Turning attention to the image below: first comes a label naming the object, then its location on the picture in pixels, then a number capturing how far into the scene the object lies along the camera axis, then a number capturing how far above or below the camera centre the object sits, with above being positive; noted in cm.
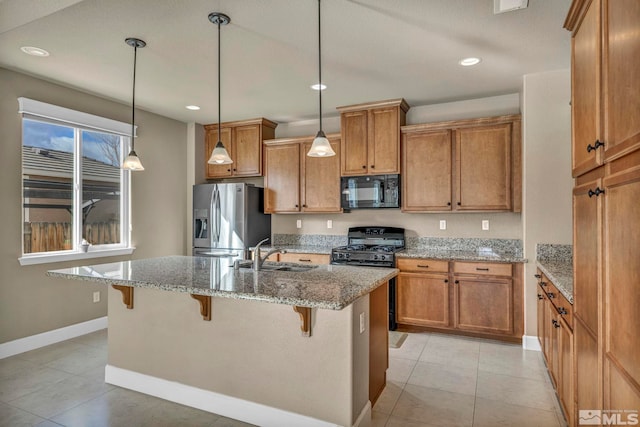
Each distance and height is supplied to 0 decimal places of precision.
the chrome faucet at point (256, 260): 250 -29
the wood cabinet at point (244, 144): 501 +101
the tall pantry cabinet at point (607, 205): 116 +4
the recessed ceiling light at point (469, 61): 310 +132
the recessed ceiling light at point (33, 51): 291 +134
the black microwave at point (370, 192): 426 +30
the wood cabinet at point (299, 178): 461 +50
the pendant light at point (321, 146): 253 +49
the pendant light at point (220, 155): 261 +46
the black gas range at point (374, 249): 404 -38
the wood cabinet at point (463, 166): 381 +55
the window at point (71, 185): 355 +36
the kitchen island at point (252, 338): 203 -77
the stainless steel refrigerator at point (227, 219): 468 -2
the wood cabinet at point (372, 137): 422 +94
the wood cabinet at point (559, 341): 198 -79
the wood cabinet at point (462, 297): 361 -83
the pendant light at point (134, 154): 275 +52
